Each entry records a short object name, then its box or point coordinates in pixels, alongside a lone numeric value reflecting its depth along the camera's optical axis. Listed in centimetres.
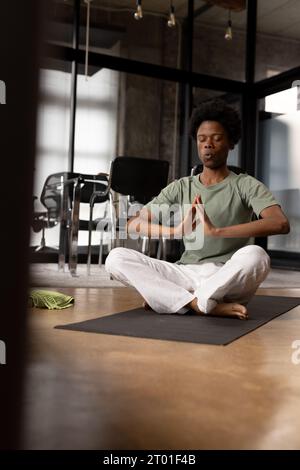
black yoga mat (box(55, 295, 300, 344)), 177
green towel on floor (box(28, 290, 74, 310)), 236
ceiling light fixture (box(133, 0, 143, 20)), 543
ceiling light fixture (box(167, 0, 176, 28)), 559
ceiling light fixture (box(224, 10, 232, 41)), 626
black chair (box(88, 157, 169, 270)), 415
